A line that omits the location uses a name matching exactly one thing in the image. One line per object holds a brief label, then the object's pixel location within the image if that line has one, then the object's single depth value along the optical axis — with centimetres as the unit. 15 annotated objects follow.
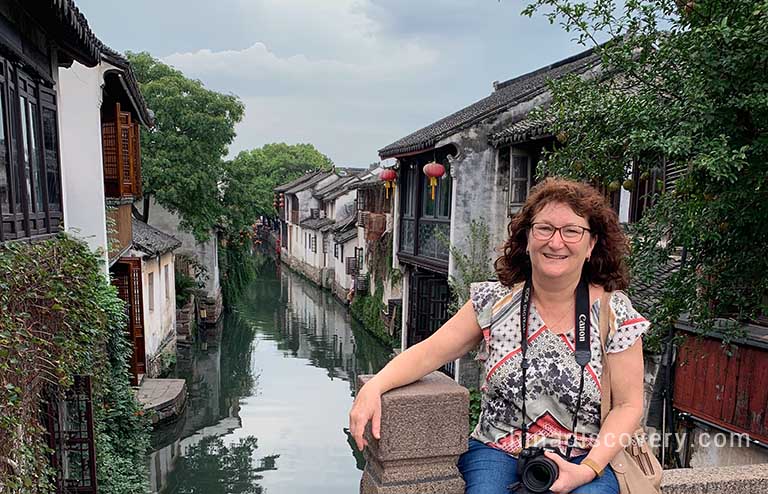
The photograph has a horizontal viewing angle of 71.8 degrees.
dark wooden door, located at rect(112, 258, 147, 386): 1167
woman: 186
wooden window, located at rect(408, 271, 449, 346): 1262
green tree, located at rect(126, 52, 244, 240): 1748
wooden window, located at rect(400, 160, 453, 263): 1127
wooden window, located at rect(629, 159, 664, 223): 713
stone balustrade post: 200
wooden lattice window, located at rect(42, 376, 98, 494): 560
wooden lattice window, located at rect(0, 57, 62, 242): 523
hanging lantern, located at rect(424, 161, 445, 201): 1066
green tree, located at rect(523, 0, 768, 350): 322
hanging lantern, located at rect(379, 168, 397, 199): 1370
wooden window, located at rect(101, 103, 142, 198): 932
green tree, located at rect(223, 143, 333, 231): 2005
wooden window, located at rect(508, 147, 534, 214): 1018
